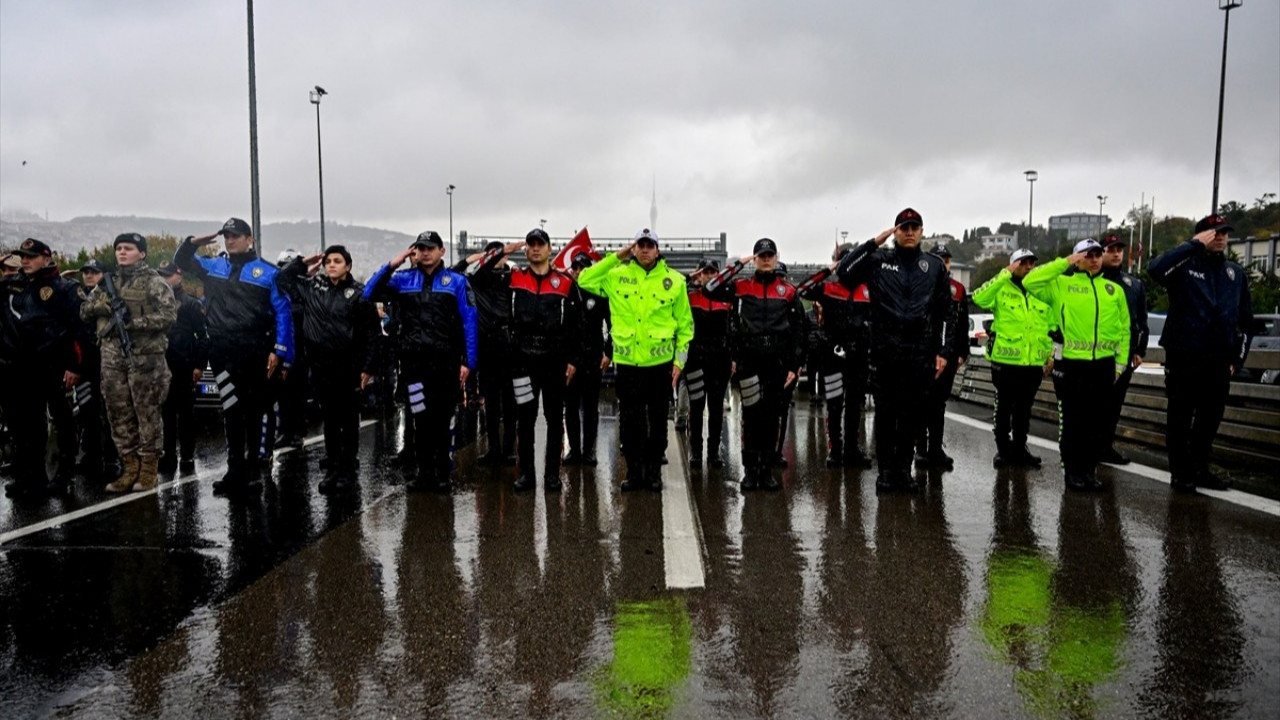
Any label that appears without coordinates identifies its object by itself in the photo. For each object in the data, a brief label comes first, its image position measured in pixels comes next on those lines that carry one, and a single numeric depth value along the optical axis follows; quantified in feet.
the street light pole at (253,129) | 58.23
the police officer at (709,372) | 26.40
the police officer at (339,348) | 22.63
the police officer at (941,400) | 26.40
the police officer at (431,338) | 22.25
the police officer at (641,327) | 21.90
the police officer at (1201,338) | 21.90
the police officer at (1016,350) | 25.75
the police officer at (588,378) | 24.77
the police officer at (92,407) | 25.64
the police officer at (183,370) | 26.21
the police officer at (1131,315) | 24.37
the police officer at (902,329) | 21.58
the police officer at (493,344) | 26.12
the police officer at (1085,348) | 22.45
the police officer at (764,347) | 22.75
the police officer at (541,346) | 22.31
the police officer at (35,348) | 22.84
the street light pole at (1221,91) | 82.26
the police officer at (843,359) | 26.73
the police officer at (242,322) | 23.03
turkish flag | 22.91
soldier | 22.65
